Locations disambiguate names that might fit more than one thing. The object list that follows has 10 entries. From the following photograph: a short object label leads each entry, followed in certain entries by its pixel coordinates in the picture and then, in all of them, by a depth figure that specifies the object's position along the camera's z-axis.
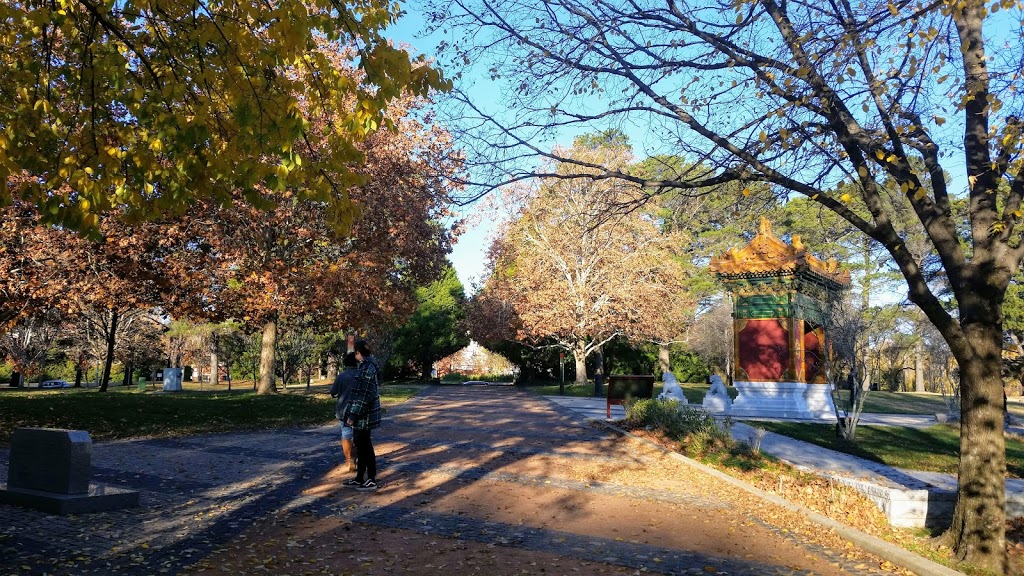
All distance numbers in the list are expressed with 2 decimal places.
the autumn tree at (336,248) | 19.70
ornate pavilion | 20.50
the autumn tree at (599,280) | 34.88
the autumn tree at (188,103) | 5.76
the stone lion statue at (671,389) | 21.98
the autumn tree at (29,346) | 39.16
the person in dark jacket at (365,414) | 8.30
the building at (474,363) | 85.98
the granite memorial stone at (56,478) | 6.35
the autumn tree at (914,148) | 6.02
